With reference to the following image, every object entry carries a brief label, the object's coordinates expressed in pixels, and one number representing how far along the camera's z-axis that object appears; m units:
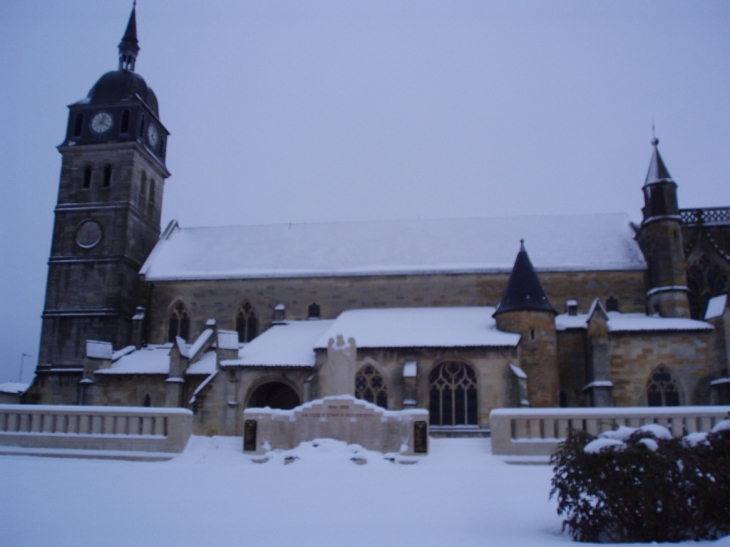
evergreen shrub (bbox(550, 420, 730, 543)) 7.85
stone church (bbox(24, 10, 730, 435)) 29.88
